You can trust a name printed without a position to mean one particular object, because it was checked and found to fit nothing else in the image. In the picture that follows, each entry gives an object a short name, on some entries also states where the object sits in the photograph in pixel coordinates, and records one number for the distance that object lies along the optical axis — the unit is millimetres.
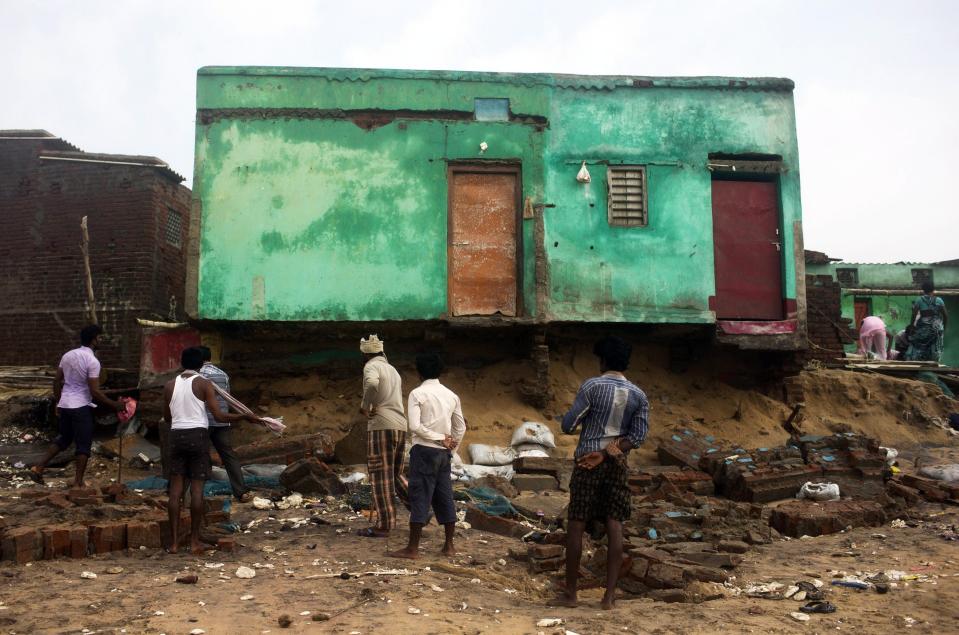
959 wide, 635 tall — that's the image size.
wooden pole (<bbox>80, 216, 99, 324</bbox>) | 15095
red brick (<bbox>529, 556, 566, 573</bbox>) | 6125
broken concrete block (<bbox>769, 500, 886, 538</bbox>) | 7574
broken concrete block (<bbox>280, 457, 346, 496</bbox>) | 8469
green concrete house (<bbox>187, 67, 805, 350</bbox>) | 12250
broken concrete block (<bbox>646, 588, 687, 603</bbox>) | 5207
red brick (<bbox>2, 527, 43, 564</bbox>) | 5547
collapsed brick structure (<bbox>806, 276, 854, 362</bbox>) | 14281
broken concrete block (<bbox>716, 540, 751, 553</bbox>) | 6570
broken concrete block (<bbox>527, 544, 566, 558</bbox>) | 6152
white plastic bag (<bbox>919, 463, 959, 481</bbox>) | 9570
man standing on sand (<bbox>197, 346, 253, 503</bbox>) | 8312
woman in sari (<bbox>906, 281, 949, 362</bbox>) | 14383
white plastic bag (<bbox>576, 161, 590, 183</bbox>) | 12500
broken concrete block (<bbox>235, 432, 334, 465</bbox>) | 9773
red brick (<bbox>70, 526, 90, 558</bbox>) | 5812
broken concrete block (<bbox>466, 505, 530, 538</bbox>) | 7312
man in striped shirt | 5137
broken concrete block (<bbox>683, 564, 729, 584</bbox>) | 5465
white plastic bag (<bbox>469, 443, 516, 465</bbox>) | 10758
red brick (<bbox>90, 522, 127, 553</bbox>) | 5945
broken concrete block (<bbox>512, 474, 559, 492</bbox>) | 9648
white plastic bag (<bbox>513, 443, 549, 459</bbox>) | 10812
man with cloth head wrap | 6676
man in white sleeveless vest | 6023
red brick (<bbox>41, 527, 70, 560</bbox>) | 5703
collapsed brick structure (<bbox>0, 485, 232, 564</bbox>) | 5660
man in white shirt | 5988
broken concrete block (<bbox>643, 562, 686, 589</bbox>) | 5383
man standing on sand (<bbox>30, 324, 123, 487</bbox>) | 8227
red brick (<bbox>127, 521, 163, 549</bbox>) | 6090
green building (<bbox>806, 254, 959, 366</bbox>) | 22109
